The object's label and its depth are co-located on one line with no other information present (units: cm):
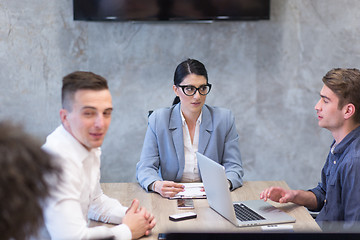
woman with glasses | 265
